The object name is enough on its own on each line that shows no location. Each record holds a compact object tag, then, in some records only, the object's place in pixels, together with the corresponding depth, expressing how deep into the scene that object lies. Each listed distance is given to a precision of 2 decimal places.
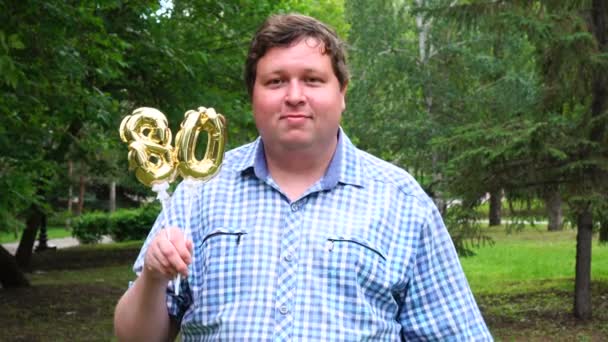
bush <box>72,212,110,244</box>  28.30
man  2.15
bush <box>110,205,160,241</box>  27.94
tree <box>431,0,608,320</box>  9.41
